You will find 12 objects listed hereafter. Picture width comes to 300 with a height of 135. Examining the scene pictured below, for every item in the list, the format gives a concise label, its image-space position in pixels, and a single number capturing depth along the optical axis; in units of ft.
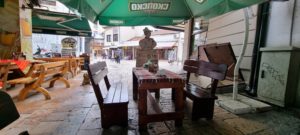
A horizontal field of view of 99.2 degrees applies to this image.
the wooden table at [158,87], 5.69
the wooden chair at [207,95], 6.60
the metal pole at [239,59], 8.52
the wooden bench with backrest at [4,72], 9.72
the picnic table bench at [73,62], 19.37
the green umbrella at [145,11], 8.01
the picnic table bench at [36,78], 9.68
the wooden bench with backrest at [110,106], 5.84
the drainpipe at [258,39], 9.95
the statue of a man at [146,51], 11.65
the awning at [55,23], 17.56
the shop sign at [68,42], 41.37
